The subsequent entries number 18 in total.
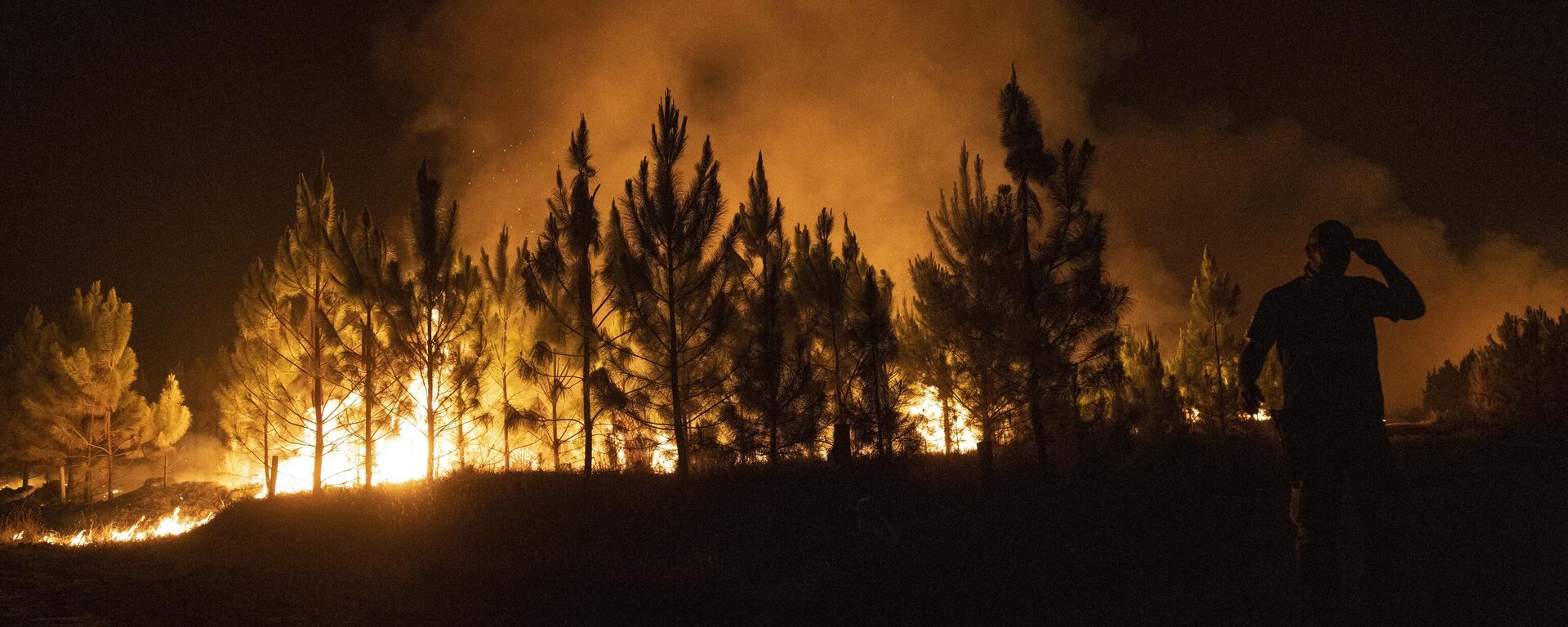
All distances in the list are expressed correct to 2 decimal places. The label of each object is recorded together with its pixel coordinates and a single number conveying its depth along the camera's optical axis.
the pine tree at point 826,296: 18.52
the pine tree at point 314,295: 19.17
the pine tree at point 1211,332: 30.22
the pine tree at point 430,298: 17.66
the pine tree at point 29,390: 30.94
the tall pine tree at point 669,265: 14.38
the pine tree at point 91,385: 30.45
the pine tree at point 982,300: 14.62
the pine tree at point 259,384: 21.50
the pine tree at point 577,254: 14.55
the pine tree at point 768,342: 15.19
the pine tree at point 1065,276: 14.52
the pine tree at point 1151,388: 19.59
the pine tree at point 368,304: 17.62
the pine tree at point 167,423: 34.69
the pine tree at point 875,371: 15.89
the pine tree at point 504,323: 24.34
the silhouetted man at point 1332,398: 4.10
